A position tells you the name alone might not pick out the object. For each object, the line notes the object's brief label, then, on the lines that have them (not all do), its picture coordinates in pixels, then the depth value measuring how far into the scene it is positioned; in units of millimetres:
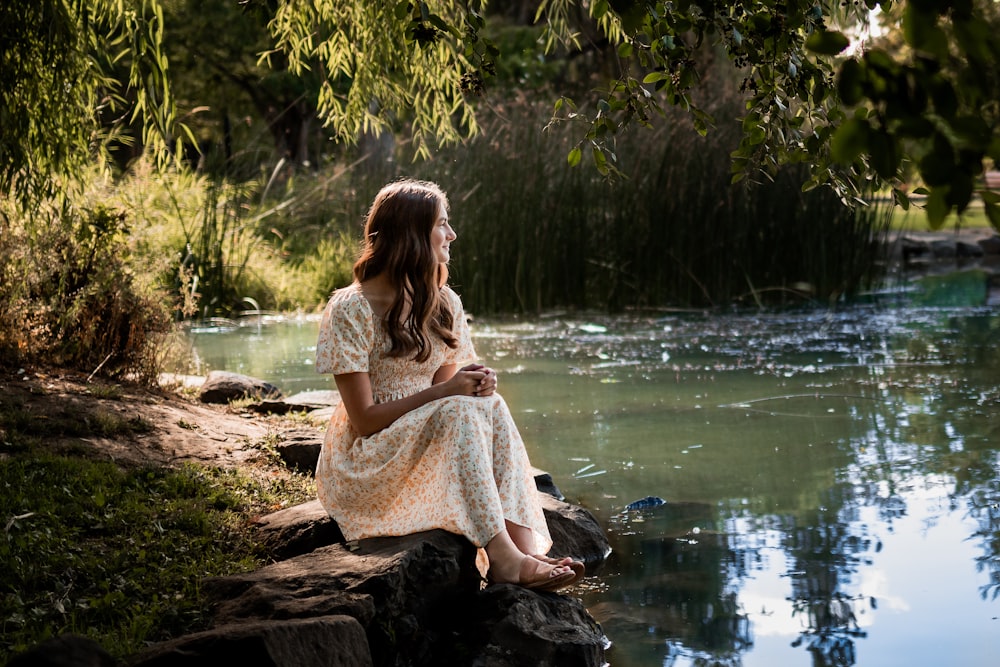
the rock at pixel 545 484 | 3832
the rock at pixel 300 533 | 3105
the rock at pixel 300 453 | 4051
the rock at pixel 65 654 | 1879
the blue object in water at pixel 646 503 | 3977
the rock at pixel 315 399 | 5059
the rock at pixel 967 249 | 16234
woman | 2814
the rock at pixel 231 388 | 5121
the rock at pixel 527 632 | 2525
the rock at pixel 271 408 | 4965
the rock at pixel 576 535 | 3396
